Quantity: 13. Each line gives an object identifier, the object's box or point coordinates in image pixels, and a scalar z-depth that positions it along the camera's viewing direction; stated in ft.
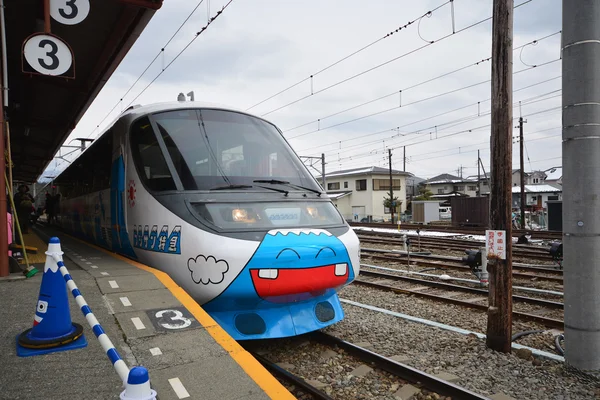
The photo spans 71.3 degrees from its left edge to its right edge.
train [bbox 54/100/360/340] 13.26
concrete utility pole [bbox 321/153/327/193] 104.01
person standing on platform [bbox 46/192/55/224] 57.43
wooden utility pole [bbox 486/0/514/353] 16.93
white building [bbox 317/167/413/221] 146.10
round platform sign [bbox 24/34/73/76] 16.87
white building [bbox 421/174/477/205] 198.08
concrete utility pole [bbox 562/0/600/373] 15.19
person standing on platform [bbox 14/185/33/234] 33.68
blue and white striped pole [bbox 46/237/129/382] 6.07
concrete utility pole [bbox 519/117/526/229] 79.36
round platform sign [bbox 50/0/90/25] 17.65
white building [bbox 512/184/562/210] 152.02
